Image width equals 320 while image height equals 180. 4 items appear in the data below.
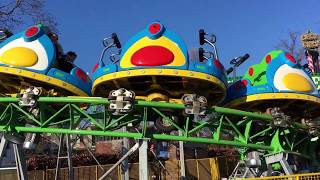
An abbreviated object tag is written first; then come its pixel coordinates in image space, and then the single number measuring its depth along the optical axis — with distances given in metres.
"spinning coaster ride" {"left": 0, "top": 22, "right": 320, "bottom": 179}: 6.83
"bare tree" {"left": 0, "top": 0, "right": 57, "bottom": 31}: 14.88
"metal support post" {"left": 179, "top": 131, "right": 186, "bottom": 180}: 12.21
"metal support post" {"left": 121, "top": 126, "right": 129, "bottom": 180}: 10.09
